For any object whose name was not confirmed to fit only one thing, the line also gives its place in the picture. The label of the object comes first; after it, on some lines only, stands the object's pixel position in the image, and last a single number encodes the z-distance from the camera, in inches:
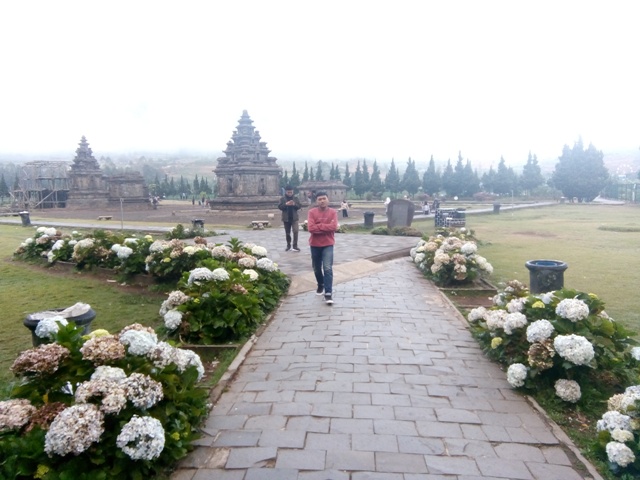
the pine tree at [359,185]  2522.1
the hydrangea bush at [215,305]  226.1
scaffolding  1904.5
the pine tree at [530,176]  2753.4
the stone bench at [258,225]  882.8
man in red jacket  295.4
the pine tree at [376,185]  2506.4
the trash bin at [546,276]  273.0
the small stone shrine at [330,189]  1759.0
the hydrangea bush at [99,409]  113.3
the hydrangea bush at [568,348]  166.6
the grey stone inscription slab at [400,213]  738.8
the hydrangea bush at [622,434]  122.0
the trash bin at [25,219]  1011.4
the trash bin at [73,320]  176.2
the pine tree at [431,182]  2672.2
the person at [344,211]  1130.0
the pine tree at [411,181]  2664.9
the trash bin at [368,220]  850.1
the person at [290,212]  482.6
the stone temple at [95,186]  1840.6
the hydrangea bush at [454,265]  352.5
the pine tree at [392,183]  2645.2
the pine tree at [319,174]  2472.9
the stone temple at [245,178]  1427.2
